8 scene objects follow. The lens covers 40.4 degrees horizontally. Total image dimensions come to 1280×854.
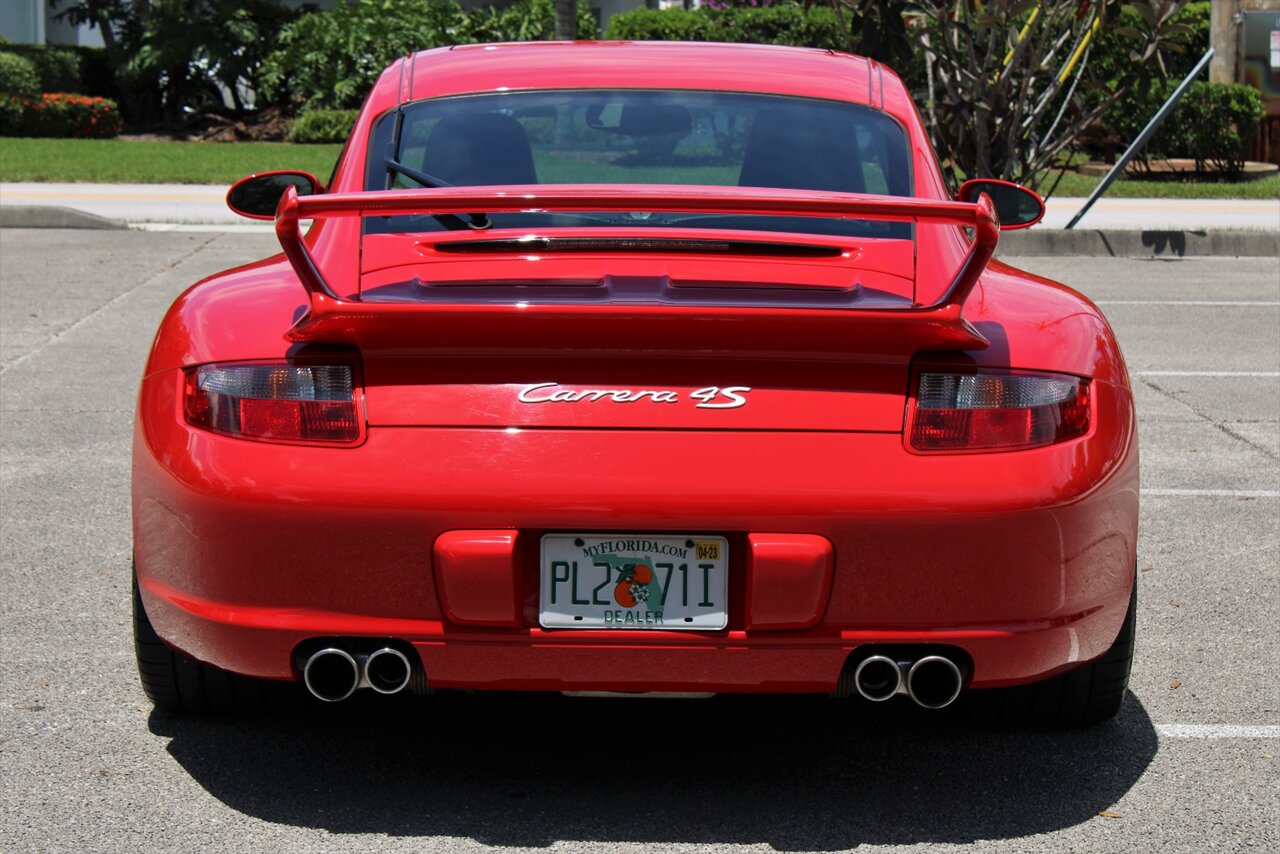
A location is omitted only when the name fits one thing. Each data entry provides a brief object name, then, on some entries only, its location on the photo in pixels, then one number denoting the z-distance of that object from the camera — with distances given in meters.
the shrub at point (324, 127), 26.09
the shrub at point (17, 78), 26.20
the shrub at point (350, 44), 28.30
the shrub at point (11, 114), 25.86
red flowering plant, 26.20
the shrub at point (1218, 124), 20.22
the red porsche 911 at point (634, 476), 3.12
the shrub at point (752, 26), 26.69
